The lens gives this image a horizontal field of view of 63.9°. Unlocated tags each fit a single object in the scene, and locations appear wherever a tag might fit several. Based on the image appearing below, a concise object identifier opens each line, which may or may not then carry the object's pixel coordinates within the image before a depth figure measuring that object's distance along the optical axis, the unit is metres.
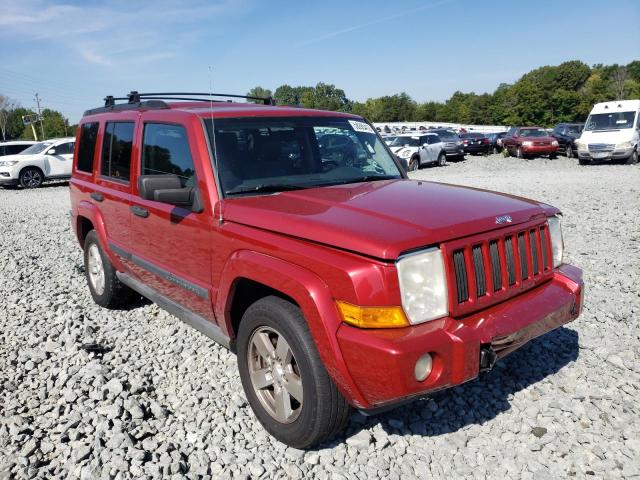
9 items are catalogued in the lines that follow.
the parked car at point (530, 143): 24.73
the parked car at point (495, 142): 30.84
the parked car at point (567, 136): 25.30
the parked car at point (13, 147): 21.59
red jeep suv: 2.39
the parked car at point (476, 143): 29.77
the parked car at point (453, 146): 25.36
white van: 19.66
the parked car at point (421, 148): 22.38
